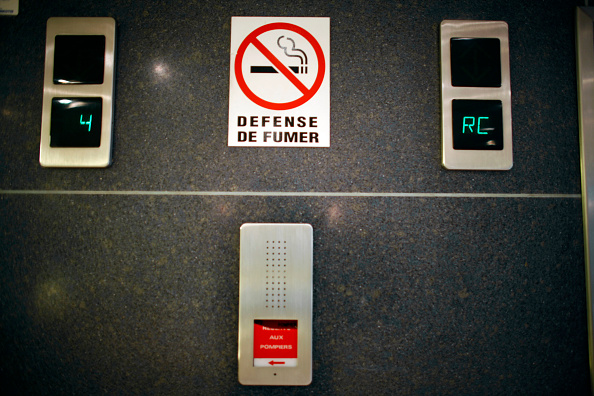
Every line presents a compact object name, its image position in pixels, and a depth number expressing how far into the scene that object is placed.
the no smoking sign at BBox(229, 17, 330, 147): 1.01
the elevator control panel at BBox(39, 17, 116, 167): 1.00
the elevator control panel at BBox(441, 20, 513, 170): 0.99
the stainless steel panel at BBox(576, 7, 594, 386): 1.00
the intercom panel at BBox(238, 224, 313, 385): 0.93
